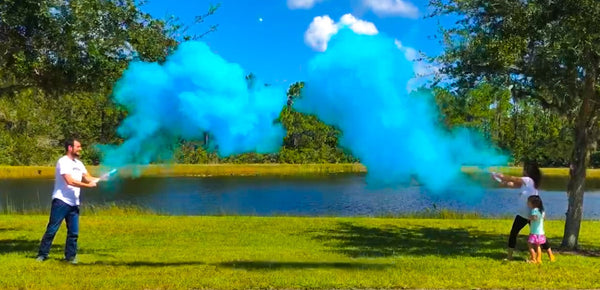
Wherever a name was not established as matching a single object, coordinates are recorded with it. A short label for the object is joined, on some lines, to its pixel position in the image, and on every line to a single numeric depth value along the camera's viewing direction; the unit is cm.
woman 959
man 862
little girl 935
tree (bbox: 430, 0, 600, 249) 912
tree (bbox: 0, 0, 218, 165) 898
